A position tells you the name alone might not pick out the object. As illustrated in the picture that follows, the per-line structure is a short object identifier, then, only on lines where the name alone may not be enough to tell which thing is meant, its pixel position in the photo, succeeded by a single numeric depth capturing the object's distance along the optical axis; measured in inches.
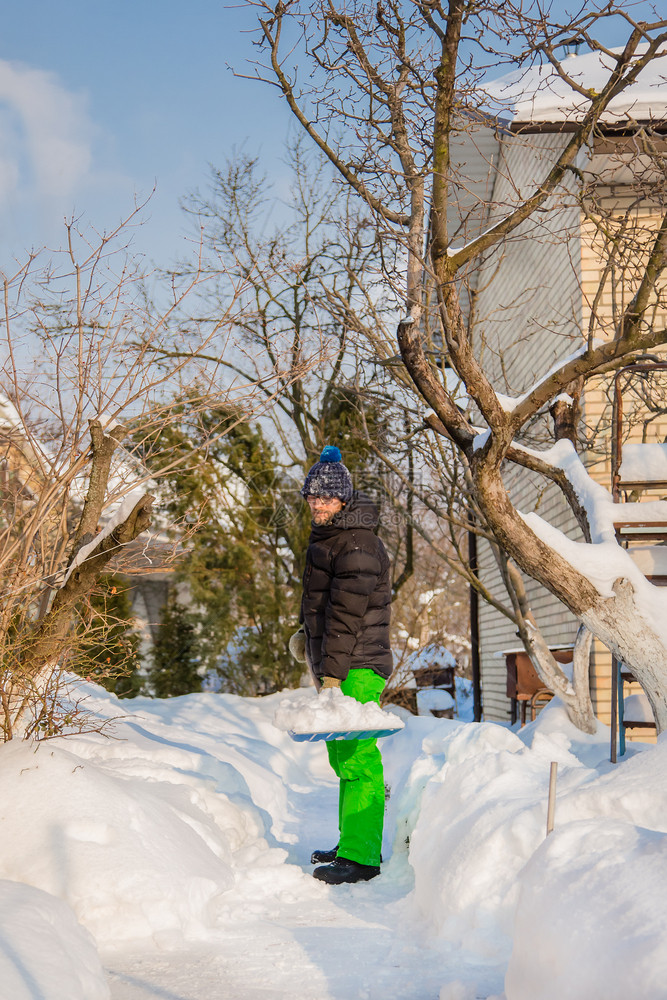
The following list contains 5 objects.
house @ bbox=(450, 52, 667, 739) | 219.3
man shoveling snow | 169.9
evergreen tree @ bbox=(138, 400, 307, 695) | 479.5
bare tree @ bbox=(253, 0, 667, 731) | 182.7
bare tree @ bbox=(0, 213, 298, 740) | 161.9
